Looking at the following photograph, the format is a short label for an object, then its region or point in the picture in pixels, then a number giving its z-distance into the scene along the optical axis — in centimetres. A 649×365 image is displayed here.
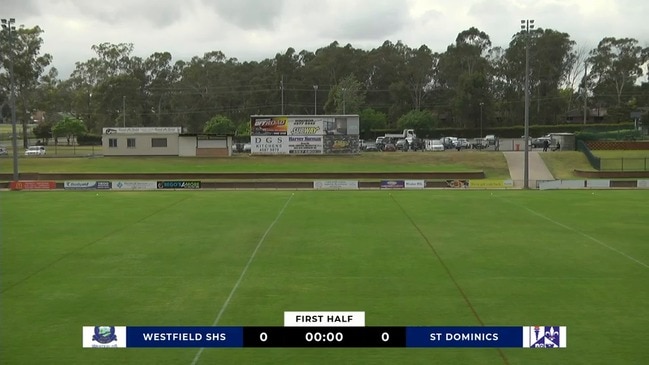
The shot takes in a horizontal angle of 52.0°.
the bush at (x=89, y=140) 11538
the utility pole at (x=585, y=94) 12172
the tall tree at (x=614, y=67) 13412
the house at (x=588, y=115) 12888
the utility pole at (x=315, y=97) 12852
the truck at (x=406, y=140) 8691
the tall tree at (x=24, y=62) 10281
